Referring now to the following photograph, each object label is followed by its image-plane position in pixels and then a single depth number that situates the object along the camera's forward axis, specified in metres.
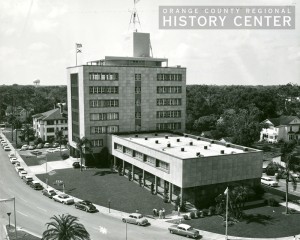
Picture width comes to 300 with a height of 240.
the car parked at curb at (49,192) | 66.81
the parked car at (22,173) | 81.10
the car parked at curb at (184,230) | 47.91
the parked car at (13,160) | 94.07
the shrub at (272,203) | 59.78
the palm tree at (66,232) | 35.88
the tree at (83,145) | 85.10
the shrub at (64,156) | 100.38
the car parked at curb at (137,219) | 52.53
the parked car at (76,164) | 89.93
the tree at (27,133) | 120.77
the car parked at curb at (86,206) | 58.58
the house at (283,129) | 123.06
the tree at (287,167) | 56.50
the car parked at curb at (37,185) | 71.94
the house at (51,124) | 124.49
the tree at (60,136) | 108.88
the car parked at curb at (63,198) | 62.56
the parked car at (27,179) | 76.28
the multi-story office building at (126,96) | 90.00
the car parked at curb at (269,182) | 71.88
